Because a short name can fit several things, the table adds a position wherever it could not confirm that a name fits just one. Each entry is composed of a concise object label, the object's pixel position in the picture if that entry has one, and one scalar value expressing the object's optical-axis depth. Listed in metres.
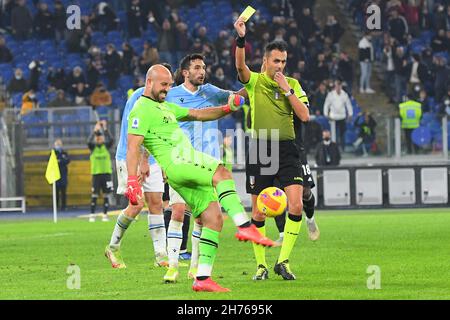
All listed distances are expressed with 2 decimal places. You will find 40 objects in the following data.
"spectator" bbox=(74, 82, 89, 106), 35.81
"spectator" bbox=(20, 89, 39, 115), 34.94
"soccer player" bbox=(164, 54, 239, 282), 13.47
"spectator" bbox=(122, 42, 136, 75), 36.78
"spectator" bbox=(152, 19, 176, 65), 37.06
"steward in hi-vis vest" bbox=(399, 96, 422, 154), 30.20
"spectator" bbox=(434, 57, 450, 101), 34.03
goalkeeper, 11.40
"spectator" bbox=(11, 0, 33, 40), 39.03
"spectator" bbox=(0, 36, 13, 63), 38.72
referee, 13.20
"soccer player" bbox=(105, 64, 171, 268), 15.22
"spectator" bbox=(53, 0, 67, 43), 38.56
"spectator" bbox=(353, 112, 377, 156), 30.83
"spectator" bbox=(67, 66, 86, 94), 36.12
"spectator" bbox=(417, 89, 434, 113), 32.82
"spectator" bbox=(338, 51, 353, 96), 34.78
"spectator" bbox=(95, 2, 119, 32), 39.28
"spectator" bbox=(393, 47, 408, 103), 35.06
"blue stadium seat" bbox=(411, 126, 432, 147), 30.19
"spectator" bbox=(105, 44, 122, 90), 36.66
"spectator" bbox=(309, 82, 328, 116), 32.81
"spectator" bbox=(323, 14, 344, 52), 36.69
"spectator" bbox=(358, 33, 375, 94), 35.09
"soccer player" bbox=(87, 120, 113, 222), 28.67
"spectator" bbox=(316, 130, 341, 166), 30.66
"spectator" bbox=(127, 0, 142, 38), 39.12
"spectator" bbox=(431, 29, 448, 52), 36.53
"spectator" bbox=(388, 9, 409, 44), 36.34
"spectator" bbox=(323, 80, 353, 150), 31.64
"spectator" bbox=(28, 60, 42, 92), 36.82
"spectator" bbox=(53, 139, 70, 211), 33.03
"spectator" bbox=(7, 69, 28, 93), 36.91
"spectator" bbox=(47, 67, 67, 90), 36.56
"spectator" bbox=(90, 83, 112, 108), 35.69
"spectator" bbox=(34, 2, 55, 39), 39.03
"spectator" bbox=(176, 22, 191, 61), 37.12
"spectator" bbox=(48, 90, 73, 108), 35.50
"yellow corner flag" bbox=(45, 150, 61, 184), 27.92
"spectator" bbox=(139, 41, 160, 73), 36.19
